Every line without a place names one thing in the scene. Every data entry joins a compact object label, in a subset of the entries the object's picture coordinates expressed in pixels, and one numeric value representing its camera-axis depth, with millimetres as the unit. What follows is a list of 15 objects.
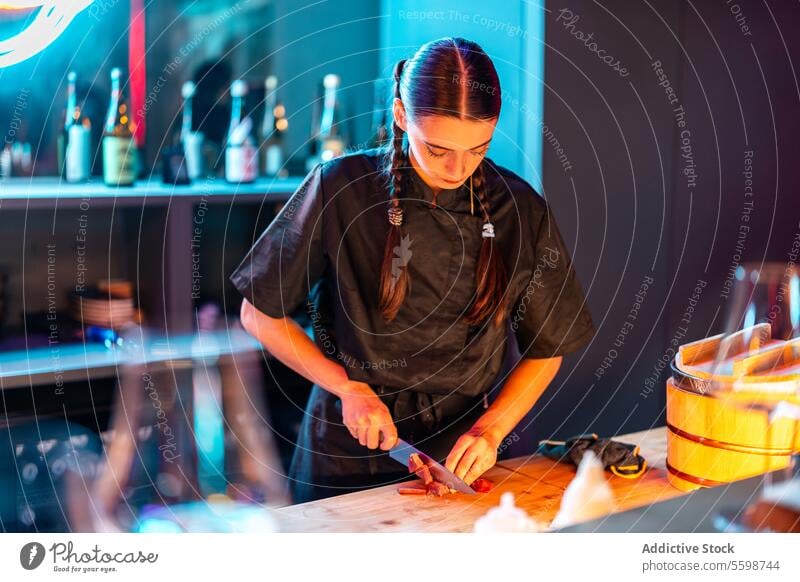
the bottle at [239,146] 1873
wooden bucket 1067
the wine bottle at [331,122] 2072
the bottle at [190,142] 1892
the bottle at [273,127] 1983
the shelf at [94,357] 1660
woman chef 1280
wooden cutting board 1034
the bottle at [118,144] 1734
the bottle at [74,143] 1755
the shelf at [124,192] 1636
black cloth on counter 1159
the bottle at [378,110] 2086
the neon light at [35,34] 1660
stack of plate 1799
